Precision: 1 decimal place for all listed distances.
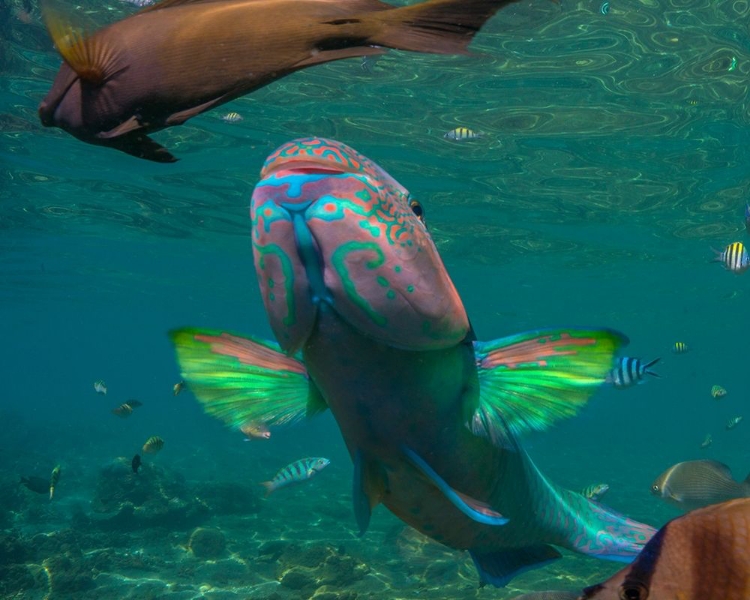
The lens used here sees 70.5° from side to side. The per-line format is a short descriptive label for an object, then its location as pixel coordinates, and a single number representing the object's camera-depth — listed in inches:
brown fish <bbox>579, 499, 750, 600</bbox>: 31.9
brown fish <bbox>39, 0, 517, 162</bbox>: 54.9
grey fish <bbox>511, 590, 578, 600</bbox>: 82.9
